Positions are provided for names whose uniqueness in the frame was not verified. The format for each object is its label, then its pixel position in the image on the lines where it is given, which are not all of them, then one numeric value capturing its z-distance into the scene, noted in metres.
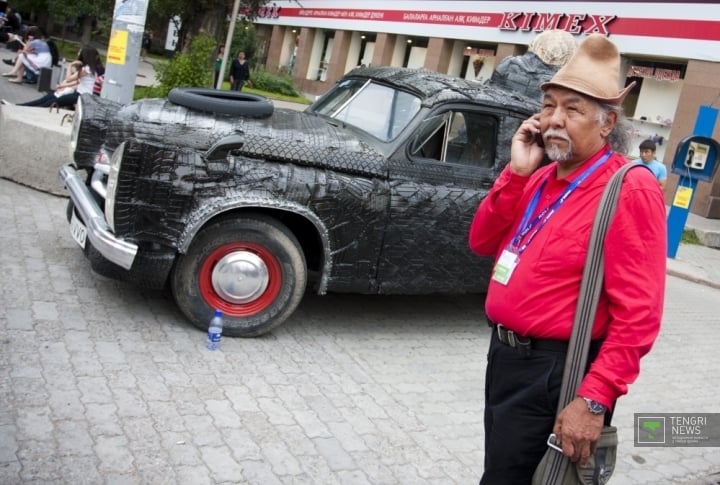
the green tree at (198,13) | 19.61
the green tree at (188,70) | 10.97
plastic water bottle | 4.95
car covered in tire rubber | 4.83
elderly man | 2.36
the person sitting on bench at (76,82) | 10.91
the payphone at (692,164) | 11.95
